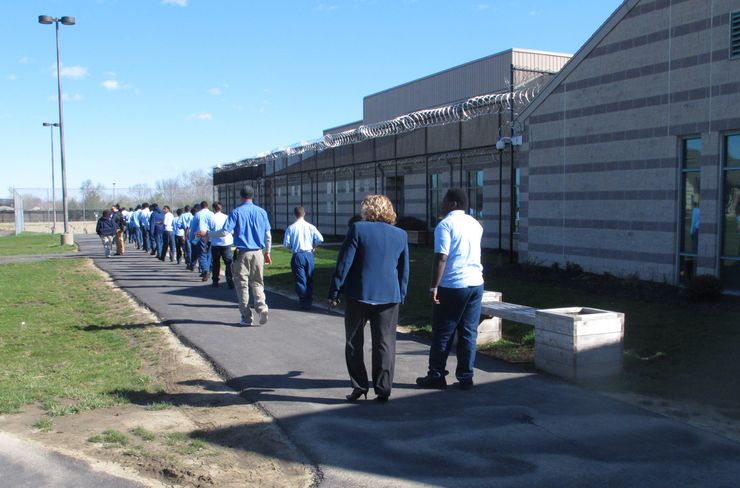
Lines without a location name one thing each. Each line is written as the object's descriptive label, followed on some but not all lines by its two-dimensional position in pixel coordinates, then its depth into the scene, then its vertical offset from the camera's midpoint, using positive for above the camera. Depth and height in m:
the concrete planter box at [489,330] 8.38 -1.42
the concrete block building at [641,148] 11.26 +1.21
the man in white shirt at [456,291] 6.27 -0.71
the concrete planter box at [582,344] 6.64 -1.28
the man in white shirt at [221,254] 13.45 -0.81
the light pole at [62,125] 30.62 +3.96
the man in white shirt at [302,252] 11.02 -0.63
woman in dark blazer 5.83 -0.67
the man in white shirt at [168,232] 20.70 -0.59
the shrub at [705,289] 10.44 -1.15
